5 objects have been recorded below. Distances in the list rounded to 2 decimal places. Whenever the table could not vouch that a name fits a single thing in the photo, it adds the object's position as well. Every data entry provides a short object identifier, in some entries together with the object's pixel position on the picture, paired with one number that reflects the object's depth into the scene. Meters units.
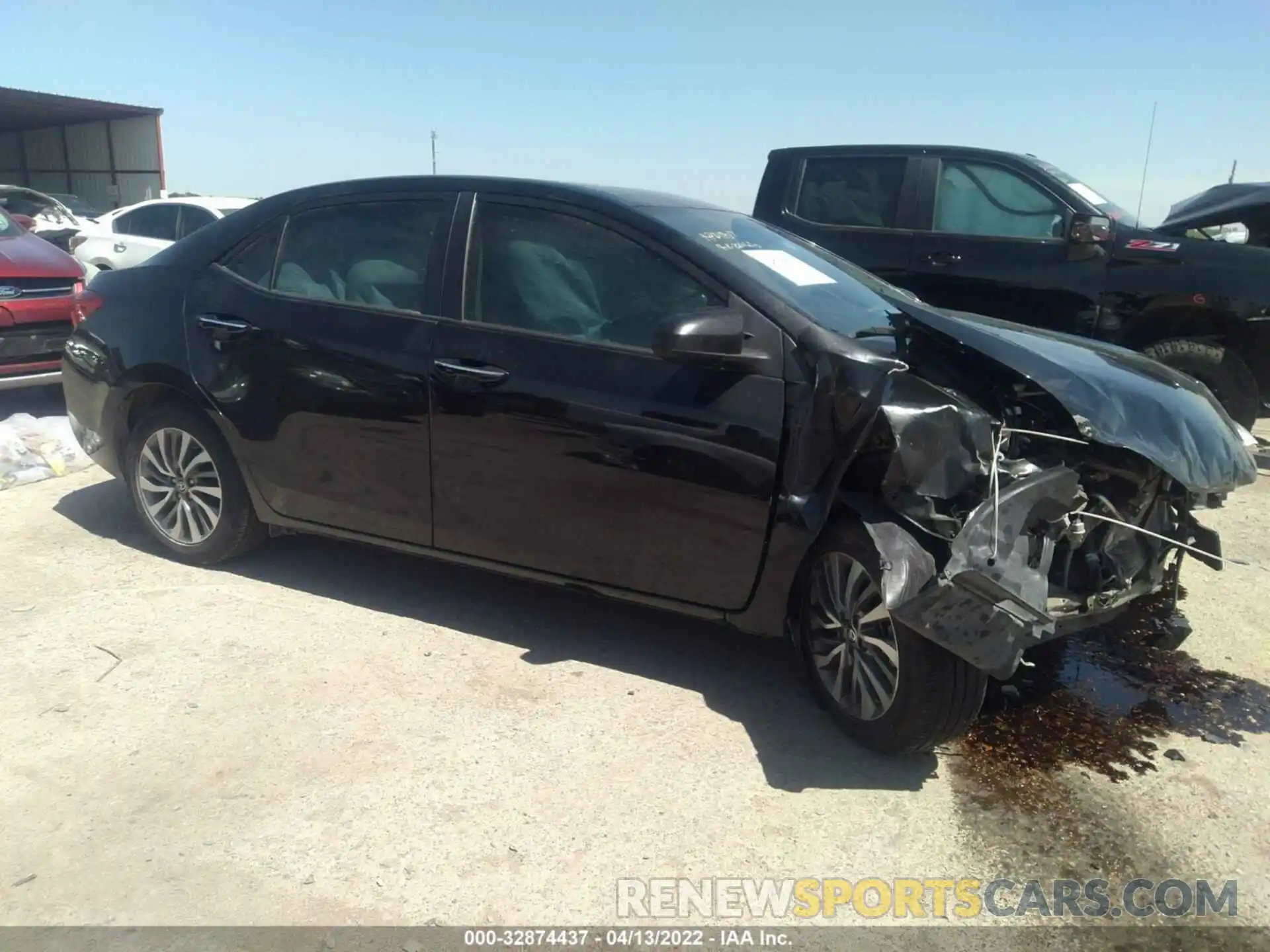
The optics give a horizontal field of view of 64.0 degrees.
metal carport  25.08
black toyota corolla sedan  3.10
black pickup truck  6.76
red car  7.06
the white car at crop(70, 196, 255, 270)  12.03
